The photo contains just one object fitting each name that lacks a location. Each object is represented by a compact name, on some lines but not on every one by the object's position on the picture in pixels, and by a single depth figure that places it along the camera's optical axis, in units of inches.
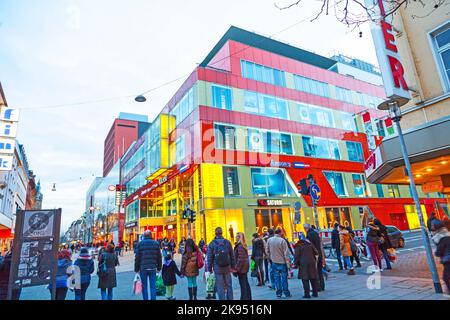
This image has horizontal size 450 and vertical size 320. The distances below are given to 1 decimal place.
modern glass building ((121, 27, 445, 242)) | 1008.9
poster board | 246.1
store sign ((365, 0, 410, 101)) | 328.8
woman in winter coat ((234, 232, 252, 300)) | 283.7
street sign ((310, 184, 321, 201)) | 435.8
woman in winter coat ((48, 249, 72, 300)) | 276.5
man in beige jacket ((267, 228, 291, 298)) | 304.0
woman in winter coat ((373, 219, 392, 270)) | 425.3
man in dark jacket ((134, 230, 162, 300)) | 301.6
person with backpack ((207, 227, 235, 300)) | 270.5
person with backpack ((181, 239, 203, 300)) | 301.1
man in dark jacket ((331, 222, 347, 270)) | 454.0
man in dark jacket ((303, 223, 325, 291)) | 328.6
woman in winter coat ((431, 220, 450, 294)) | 243.5
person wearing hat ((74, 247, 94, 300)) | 291.7
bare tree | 186.1
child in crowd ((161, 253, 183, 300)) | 320.5
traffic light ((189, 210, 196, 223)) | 638.0
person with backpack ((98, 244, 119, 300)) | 308.2
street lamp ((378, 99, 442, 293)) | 260.2
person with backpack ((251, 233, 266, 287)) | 372.8
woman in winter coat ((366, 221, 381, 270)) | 417.7
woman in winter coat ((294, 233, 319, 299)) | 291.6
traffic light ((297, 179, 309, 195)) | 445.2
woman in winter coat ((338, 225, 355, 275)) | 426.0
